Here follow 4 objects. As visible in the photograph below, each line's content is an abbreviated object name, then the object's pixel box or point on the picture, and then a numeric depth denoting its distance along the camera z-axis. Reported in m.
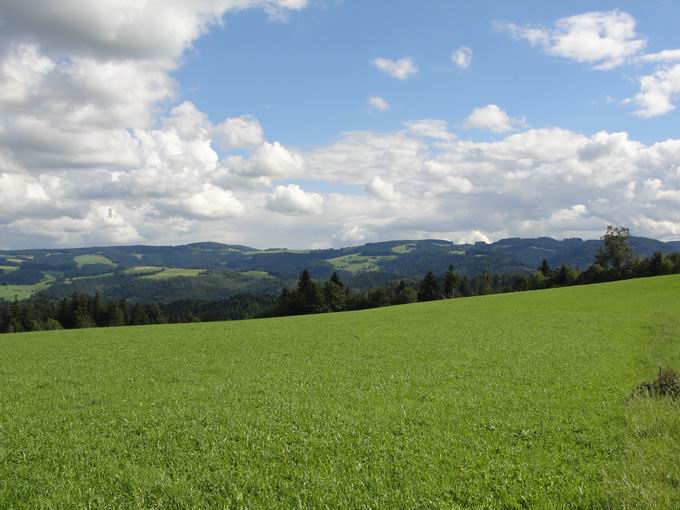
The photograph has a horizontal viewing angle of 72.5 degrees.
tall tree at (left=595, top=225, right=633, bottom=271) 144.50
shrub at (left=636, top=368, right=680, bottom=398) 18.95
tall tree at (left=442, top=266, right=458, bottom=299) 145.90
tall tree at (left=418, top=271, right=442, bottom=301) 138.38
